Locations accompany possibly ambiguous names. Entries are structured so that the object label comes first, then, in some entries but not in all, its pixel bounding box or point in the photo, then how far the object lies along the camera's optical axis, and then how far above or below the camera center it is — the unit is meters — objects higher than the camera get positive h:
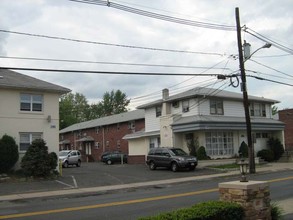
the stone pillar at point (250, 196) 7.95 -0.80
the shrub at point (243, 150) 38.95 +0.57
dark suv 31.08 -0.01
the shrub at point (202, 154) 35.44 +0.31
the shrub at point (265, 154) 40.44 +0.06
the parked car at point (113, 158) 46.44 +0.38
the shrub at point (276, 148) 42.41 +0.69
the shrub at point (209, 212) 6.58 -0.92
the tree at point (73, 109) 91.29 +12.33
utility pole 28.06 +3.94
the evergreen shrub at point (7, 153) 25.94 +0.76
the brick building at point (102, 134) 52.01 +3.94
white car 39.75 +0.47
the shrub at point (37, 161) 25.78 +0.21
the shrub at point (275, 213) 8.72 -1.26
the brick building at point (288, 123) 55.53 +4.18
